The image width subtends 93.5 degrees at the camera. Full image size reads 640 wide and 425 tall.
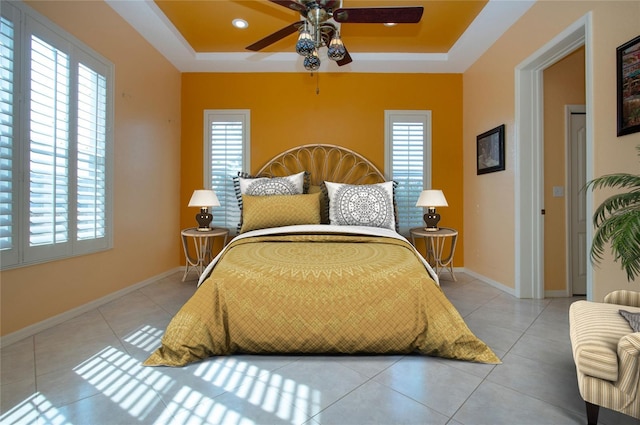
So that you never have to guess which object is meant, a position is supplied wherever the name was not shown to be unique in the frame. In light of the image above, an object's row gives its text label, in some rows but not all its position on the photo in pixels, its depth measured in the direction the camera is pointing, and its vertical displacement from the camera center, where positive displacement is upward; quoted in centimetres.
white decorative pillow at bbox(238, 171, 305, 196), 313 +33
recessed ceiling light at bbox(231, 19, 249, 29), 296 +193
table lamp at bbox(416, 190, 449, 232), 326 +15
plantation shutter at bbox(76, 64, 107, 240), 235 +50
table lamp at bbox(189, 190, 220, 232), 327 +14
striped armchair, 106 -54
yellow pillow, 280 +5
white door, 293 +16
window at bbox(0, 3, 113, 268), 184 +52
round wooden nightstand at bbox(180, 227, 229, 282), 316 -31
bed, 163 -53
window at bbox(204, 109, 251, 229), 380 +78
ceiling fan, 193 +133
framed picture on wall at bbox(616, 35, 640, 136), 171 +78
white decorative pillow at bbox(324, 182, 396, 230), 288 +10
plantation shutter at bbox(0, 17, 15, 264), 179 +47
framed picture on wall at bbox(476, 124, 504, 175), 306 +73
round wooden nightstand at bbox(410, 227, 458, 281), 322 -34
